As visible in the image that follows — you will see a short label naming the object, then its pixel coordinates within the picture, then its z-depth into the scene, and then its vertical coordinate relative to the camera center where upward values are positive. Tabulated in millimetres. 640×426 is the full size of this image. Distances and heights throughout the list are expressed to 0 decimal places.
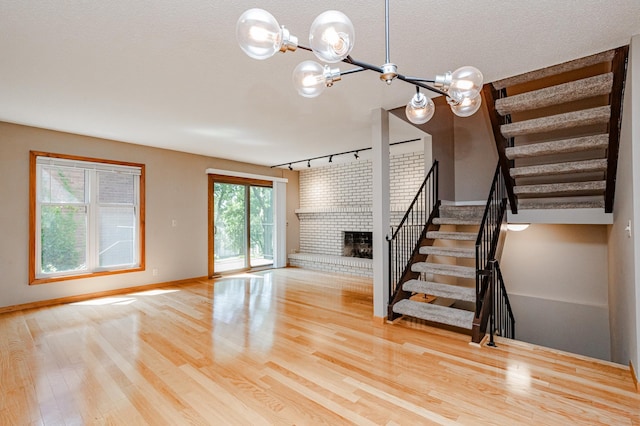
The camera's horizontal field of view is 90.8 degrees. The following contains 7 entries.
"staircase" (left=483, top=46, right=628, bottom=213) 2773 +871
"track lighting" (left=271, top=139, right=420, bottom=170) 5277 +1209
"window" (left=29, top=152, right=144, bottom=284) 4445 +14
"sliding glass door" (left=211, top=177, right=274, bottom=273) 6664 -184
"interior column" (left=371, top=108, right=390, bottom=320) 3691 +59
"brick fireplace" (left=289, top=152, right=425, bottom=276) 6234 +214
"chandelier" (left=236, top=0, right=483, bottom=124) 1207 +693
